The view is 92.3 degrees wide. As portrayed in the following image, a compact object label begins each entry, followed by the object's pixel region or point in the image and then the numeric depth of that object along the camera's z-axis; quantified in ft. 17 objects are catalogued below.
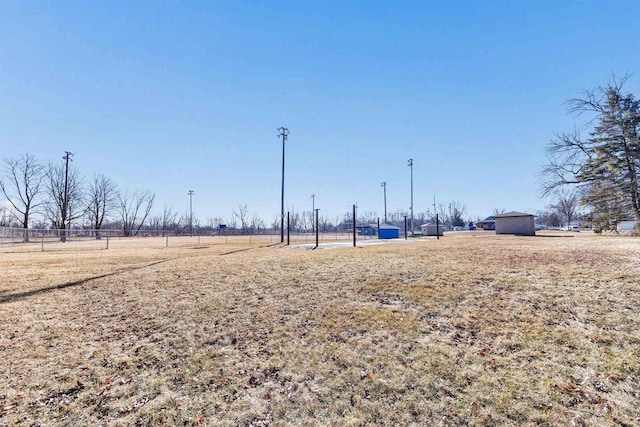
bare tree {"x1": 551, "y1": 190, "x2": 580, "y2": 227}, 223.71
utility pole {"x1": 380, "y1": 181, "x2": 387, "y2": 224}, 178.92
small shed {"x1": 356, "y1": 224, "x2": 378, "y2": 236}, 154.12
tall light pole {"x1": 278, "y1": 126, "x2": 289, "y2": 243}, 104.81
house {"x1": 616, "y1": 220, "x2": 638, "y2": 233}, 97.49
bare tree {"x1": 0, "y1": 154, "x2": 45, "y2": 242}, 156.66
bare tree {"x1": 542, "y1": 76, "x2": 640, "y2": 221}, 71.56
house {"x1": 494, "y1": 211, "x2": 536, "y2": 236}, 103.30
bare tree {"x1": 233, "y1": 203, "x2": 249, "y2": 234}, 271.90
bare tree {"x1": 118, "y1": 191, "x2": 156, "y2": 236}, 223.02
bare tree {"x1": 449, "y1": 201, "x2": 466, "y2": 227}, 306.14
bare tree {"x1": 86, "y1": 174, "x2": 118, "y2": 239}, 192.62
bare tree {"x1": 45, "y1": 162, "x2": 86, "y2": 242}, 170.91
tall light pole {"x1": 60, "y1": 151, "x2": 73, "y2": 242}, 145.89
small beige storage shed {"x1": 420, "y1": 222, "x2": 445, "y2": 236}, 147.11
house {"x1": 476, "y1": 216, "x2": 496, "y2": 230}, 250.59
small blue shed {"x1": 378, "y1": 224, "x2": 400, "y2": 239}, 126.05
